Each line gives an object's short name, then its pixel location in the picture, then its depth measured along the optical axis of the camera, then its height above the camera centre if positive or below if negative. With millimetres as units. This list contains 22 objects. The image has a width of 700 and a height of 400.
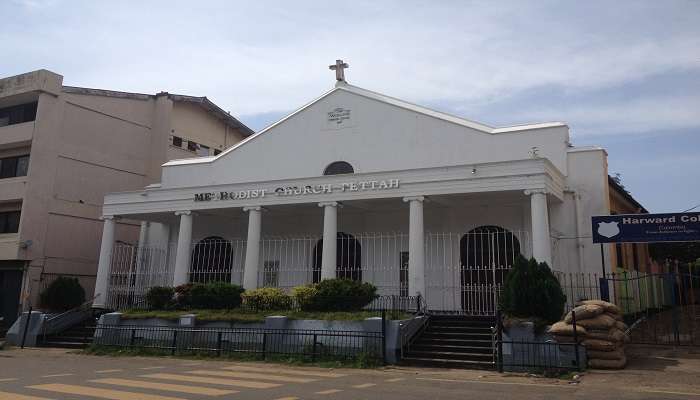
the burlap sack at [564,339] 13172 -289
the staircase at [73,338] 19938 -893
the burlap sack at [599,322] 13203 +100
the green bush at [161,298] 20375 +560
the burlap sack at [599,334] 13133 -159
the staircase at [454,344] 14258 -553
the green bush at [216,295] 19297 +665
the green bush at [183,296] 19812 +636
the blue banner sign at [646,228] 15820 +2735
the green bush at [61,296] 22141 +597
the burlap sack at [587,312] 13414 +336
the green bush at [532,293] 14227 +766
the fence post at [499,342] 13352 -409
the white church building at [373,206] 18969 +4024
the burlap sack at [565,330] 13125 -83
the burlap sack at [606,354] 13086 -607
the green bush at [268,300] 18688 +564
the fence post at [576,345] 12805 -406
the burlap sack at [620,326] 13629 +34
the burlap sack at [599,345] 13069 -390
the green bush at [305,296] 17609 +665
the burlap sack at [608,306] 13686 +476
